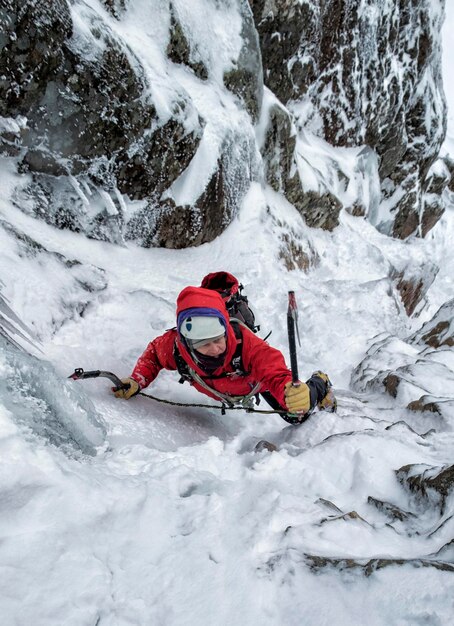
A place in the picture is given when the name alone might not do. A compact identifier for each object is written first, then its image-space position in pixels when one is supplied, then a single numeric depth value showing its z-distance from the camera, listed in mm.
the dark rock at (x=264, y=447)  2713
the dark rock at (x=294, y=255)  9023
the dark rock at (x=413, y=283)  14062
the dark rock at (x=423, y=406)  3554
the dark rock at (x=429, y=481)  1926
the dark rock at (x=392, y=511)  1952
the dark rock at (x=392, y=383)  4535
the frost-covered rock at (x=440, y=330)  7076
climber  2953
